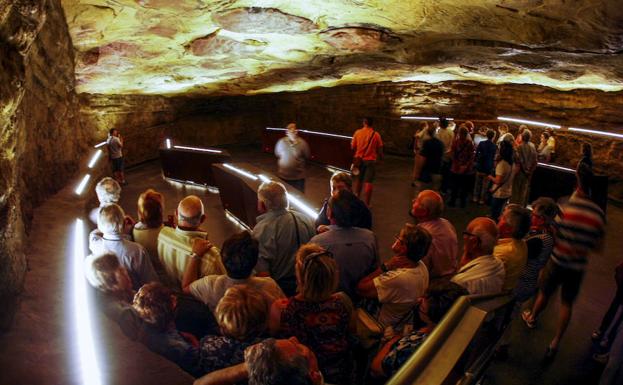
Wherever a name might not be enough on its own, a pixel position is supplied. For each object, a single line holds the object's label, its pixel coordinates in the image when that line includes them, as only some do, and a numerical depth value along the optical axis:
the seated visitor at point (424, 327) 2.15
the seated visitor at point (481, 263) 2.92
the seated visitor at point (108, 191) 3.80
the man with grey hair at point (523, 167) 6.45
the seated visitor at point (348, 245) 3.05
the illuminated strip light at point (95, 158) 7.75
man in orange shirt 7.36
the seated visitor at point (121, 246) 2.99
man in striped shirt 3.62
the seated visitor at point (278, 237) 3.37
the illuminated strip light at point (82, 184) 5.86
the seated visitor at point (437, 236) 3.46
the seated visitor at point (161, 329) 2.14
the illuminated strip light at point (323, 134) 11.39
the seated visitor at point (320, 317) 2.18
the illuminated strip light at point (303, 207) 4.69
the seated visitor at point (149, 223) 3.39
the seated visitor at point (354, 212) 3.17
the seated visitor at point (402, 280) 2.70
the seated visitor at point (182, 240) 3.09
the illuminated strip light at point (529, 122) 9.97
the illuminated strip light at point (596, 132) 8.66
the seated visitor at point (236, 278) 2.46
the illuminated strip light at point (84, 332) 2.37
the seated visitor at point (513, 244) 3.17
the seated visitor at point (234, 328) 1.99
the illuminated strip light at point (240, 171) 6.48
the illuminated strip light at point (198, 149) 9.09
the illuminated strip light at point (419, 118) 12.64
